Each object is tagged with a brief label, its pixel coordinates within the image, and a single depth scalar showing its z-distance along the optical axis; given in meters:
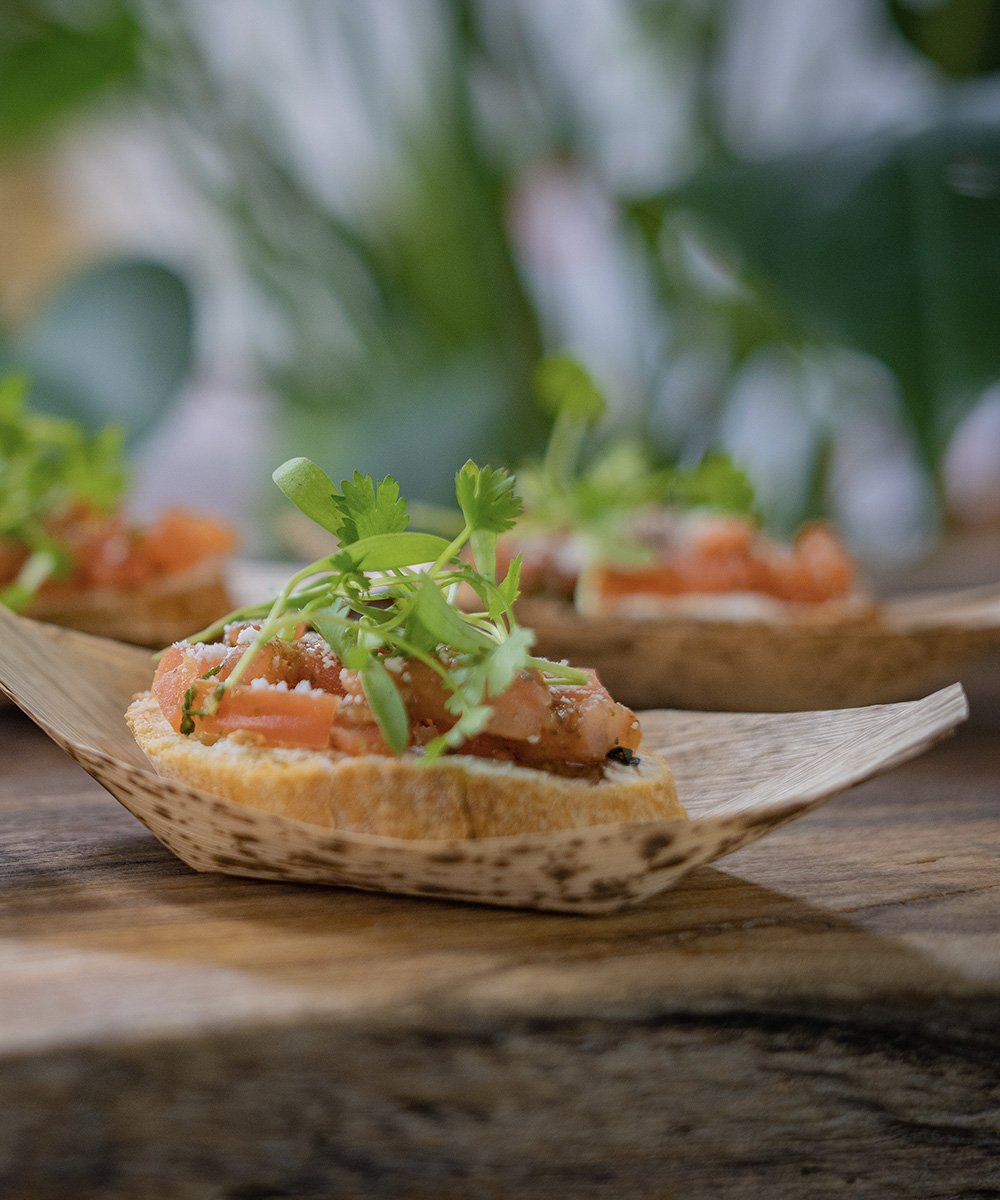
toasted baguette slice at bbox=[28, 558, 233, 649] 0.37
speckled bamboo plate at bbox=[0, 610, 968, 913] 0.28
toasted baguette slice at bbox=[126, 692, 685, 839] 0.30
